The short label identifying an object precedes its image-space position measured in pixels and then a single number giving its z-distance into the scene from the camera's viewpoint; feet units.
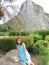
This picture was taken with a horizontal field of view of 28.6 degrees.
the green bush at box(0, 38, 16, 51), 8.66
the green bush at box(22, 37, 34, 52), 8.75
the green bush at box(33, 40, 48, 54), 8.27
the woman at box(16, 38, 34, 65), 6.57
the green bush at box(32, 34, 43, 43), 9.69
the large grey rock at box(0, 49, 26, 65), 6.80
